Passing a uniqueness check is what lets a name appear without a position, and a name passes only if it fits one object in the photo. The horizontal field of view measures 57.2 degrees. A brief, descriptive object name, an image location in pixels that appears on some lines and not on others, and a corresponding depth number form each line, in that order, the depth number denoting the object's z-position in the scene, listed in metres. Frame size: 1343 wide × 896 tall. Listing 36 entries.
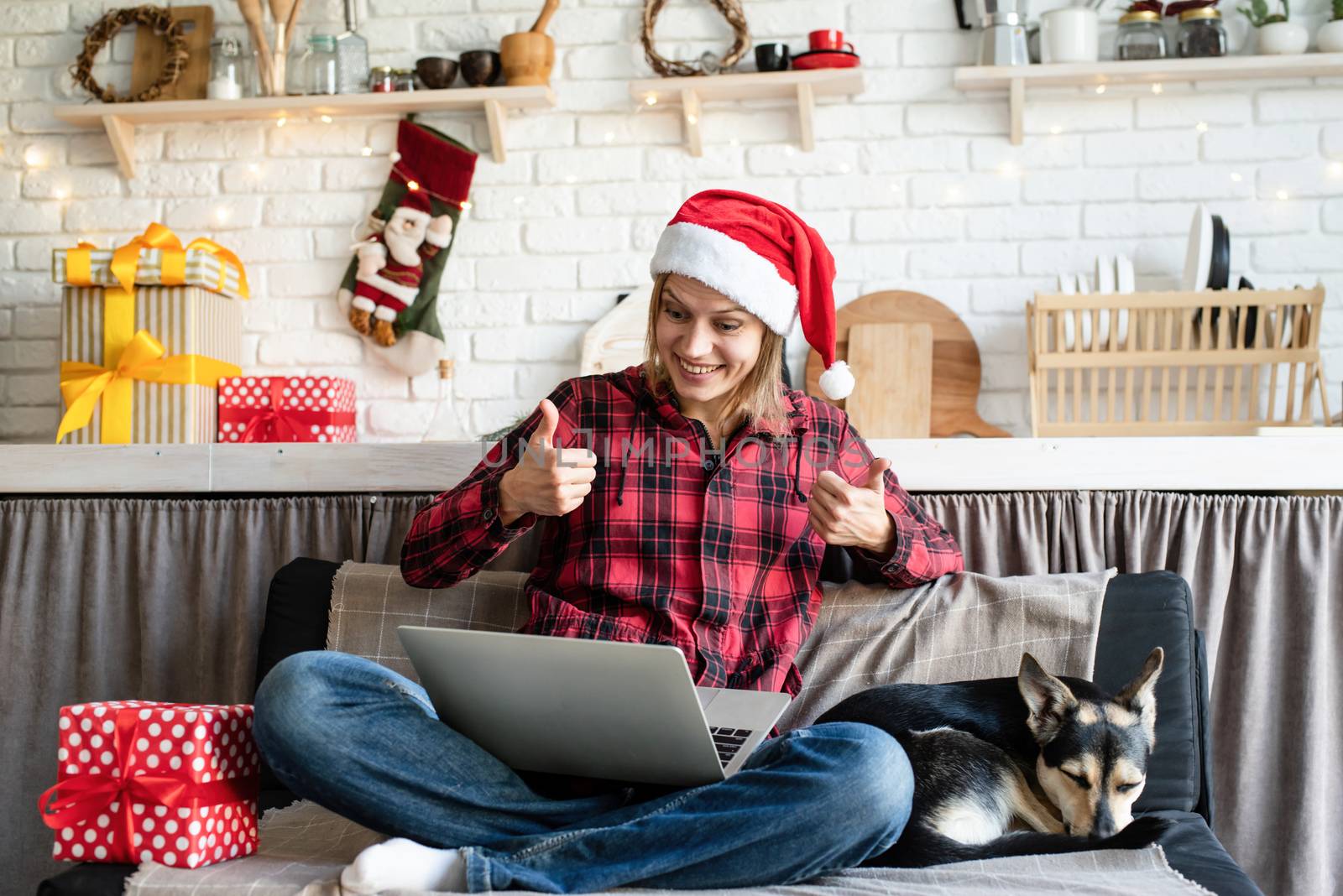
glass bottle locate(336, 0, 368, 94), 2.74
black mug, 2.59
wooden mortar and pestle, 2.66
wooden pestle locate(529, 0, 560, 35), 2.67
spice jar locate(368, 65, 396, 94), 2.71
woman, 1.29
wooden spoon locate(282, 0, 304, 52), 2.77
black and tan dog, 1.38
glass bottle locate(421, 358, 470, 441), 2.69
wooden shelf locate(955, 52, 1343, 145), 2.46
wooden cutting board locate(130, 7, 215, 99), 2.82
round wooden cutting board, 2.61
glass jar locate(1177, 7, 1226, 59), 2.49
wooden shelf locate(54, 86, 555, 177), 2.67
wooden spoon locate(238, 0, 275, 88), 2.69
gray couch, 1.54
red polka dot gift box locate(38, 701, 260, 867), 1.37
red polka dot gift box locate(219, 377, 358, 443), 2.42
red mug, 2.56
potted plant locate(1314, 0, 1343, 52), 2.47
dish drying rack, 2.36
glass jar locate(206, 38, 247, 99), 2.75
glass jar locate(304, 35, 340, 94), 2.73
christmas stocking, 2.74
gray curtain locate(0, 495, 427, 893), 2.06
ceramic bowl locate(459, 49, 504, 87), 2.68
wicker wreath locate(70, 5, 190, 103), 2.78
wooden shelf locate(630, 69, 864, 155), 2.57
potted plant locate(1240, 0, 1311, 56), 2.48
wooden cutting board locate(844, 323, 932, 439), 2.57
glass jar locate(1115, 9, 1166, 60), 2.52
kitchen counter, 1.91
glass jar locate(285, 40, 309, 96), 2.79
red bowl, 2.56
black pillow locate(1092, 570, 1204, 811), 1.56
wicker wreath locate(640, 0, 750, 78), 2.63
